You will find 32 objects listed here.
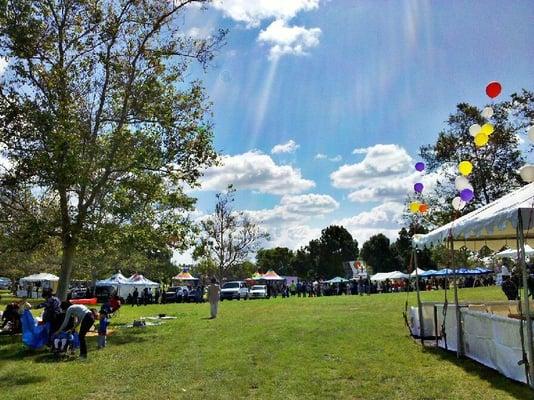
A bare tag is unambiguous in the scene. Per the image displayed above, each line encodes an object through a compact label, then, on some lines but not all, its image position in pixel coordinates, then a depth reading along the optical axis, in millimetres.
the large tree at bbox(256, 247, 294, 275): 101125
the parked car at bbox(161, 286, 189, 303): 40188
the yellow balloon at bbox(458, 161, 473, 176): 9805
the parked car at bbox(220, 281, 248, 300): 43281
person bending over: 11062
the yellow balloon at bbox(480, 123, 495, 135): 8905
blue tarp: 12219
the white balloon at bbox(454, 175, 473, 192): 10000
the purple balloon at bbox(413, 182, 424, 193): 12672
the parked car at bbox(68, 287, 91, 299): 42475
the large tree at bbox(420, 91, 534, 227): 25781
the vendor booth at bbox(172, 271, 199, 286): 52938
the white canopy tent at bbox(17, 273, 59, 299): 44188
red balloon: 8484
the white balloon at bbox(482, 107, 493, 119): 9511
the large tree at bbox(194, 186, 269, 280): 54312
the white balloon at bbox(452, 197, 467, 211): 10453
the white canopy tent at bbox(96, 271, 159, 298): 41312
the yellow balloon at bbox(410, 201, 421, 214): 13047
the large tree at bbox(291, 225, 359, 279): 92562
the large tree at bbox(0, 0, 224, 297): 15688
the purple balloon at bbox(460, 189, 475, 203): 9812
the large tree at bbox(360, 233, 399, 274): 89062
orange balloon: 13238
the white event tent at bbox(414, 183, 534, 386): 6996
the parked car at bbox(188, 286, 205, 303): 39719
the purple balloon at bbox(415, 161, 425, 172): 12497
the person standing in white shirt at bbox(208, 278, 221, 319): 20781
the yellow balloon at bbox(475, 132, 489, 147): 8898
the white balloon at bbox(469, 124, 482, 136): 9259
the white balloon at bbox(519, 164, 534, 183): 6812
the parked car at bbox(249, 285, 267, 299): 44375
